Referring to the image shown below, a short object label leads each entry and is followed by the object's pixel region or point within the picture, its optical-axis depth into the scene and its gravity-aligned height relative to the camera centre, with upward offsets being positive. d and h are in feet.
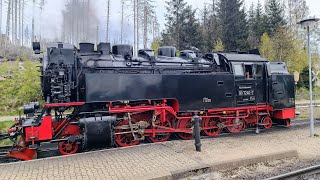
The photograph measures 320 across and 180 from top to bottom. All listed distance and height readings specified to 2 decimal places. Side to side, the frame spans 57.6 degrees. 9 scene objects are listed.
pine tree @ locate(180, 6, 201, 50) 110.42 +21.09
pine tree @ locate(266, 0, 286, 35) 110.38 +27.73
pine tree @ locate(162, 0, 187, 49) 112.57 +27.15
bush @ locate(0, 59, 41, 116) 55.97 -0.04
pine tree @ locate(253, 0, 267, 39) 114.93 +27.50
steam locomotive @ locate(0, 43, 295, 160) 25.18 -0.70
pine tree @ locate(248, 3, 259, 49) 115.65 +24.96
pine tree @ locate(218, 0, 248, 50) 110.01 +25.14
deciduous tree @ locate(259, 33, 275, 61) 90.17 +12.99
